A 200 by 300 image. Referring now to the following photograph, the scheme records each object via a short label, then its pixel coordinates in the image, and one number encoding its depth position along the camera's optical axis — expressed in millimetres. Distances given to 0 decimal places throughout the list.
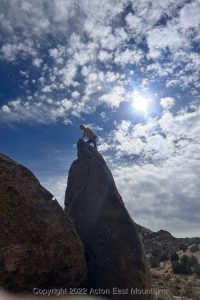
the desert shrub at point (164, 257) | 15469
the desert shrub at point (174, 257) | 15110
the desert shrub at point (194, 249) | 18609
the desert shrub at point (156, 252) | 16618
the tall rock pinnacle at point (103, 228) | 6850
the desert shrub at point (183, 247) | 19104
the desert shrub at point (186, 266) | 12968
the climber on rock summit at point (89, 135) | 9918
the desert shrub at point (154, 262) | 14084
